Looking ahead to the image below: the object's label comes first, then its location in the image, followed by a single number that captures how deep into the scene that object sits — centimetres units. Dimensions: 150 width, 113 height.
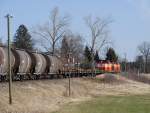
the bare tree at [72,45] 13562
